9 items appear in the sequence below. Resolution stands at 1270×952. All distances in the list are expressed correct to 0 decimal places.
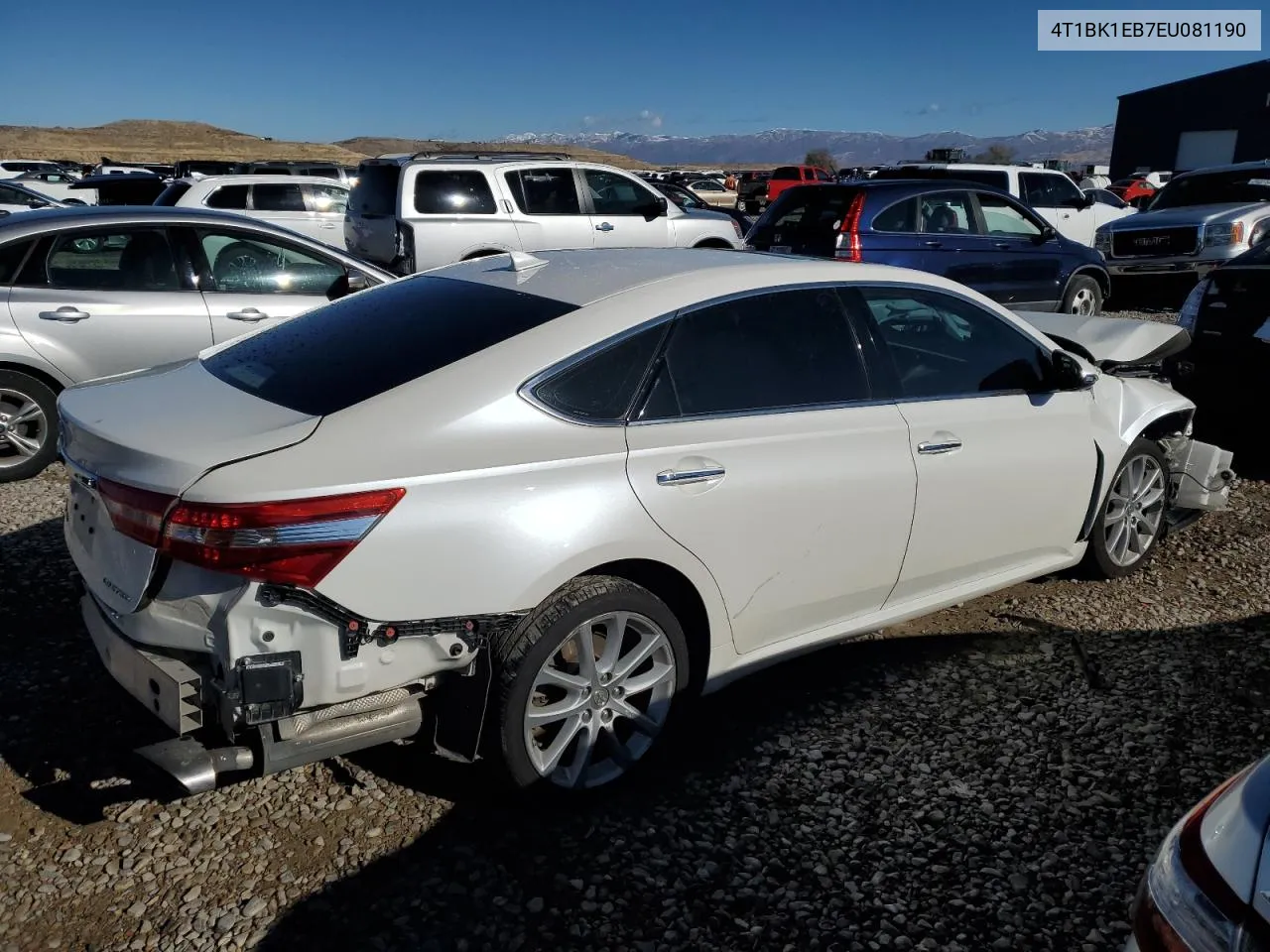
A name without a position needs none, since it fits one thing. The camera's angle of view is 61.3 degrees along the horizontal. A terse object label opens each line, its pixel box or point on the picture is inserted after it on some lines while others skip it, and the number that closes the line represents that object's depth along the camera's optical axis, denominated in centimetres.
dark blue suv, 1026
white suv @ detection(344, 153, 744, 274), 1205
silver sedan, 620
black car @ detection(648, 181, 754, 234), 2134
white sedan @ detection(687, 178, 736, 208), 4171
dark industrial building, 4797
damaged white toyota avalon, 270
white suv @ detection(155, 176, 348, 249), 1462
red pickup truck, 3403
